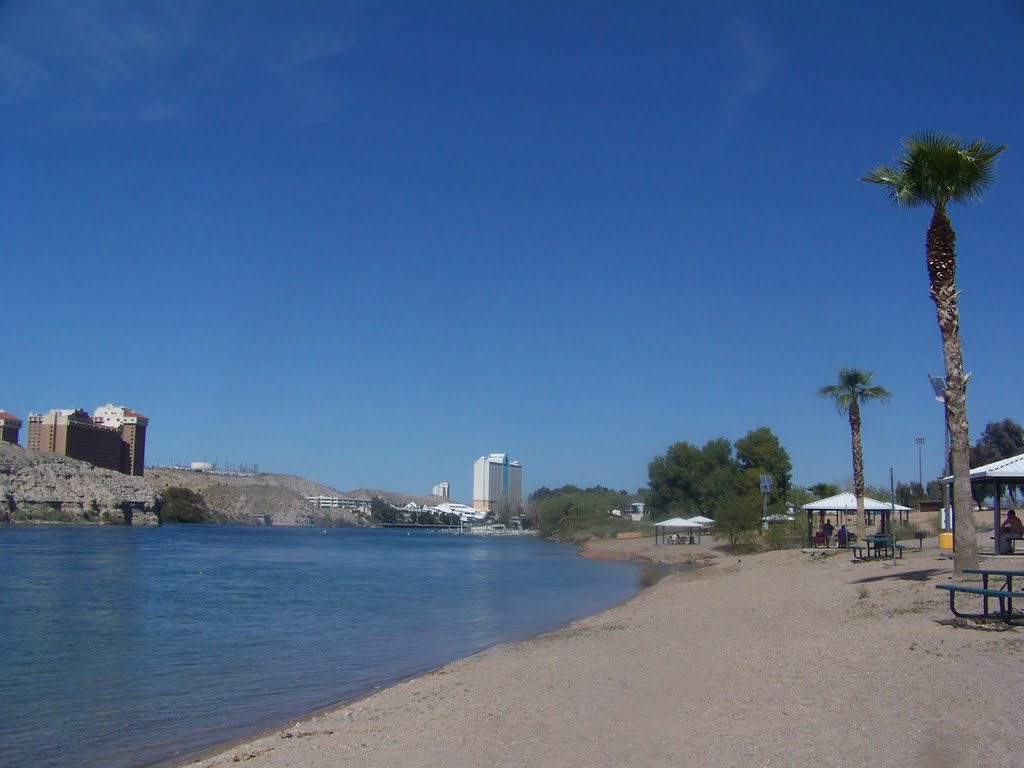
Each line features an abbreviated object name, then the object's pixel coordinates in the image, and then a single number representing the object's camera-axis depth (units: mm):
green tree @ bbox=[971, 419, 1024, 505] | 57375
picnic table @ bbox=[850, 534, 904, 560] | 21592
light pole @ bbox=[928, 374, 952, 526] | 25812
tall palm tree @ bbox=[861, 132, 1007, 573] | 14602
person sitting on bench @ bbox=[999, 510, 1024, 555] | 17516
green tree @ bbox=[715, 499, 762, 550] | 47188
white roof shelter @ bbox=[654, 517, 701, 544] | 55875
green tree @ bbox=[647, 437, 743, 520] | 79312
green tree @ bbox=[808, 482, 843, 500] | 62025
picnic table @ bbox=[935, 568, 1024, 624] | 9414
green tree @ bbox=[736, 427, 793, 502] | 69812
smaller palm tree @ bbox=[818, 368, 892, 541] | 29800
